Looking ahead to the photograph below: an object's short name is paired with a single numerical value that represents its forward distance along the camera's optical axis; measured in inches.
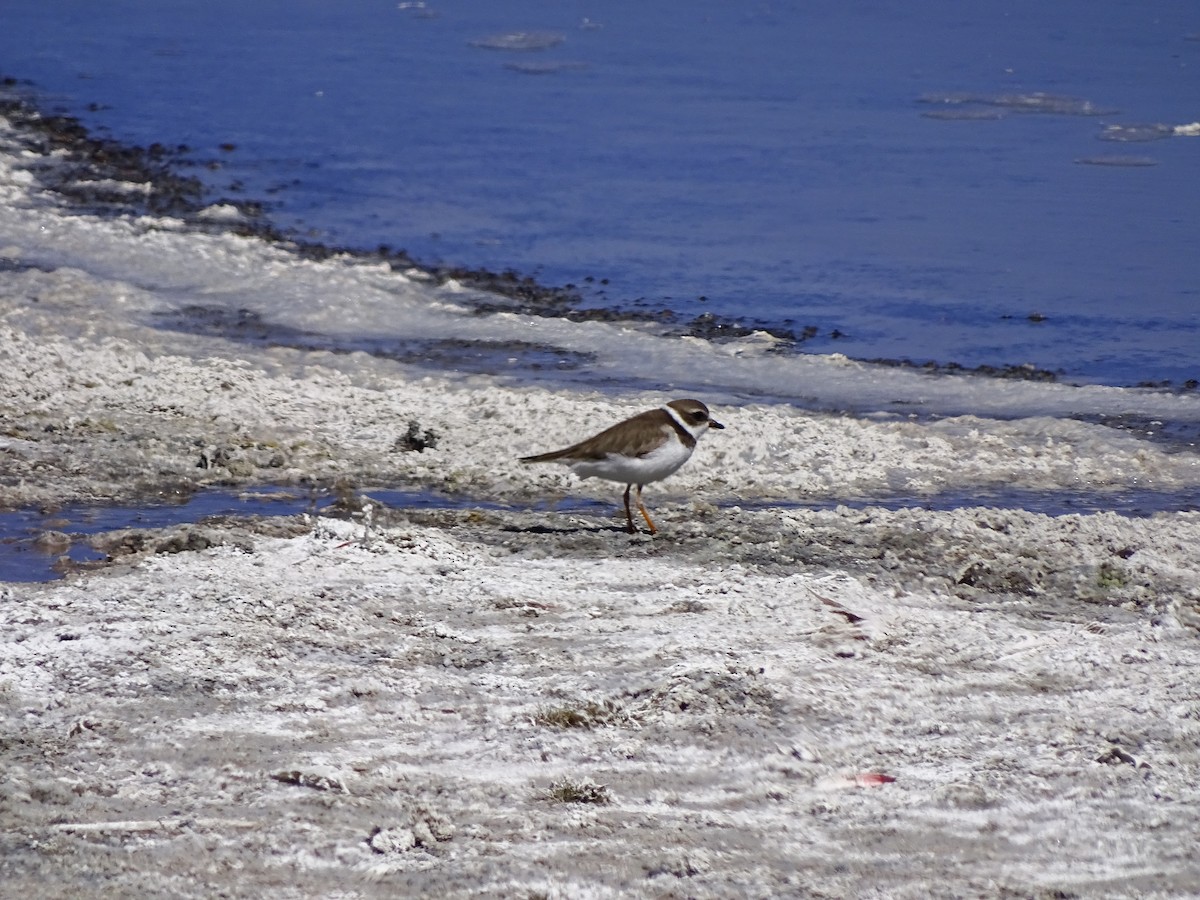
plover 577.3
